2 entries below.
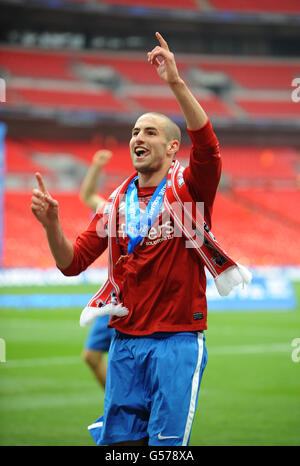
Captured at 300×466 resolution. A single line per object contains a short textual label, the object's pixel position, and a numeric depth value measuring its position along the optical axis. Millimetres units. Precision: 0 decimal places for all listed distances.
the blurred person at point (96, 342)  11844
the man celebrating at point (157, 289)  6625
